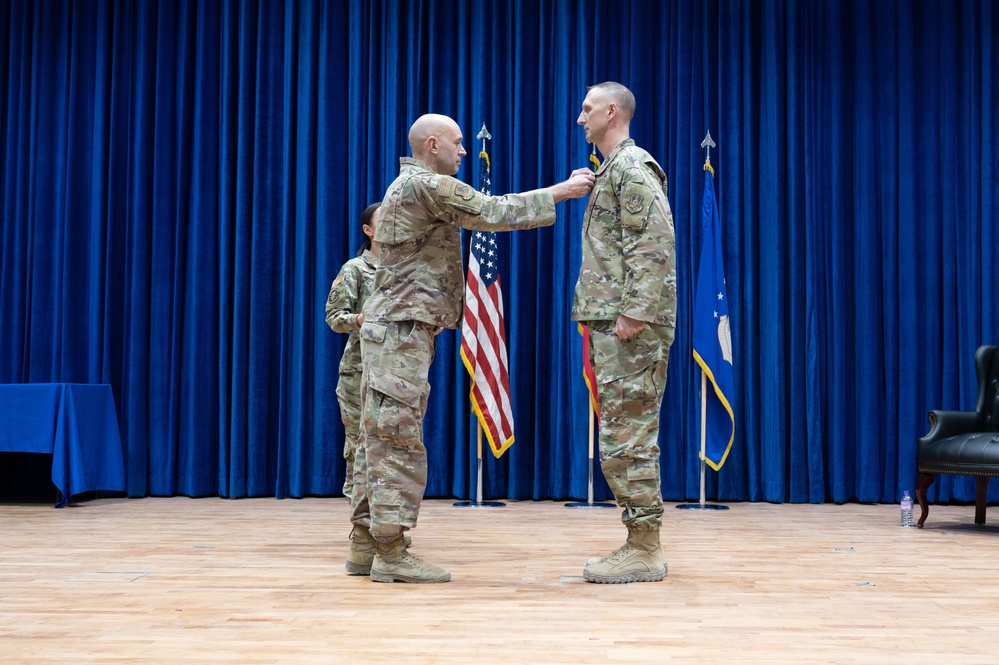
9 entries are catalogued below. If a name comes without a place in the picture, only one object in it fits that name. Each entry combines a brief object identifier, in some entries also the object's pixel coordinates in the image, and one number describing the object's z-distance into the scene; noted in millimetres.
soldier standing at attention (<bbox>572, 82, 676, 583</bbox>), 2891
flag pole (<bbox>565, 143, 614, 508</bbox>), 5566
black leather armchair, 4367
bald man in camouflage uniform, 2852
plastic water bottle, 4641
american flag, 5543
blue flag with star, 5559
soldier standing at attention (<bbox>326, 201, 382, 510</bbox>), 3838
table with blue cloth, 5227
